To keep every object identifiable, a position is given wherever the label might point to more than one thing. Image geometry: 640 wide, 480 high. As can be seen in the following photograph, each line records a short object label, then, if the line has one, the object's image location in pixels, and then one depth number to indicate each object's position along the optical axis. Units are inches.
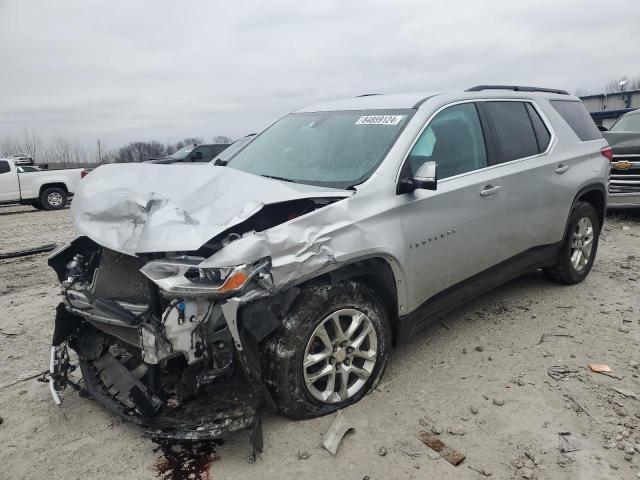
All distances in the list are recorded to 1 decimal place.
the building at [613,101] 897.5
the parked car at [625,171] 312.2
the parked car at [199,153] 581.1
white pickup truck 588.1
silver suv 98.7
